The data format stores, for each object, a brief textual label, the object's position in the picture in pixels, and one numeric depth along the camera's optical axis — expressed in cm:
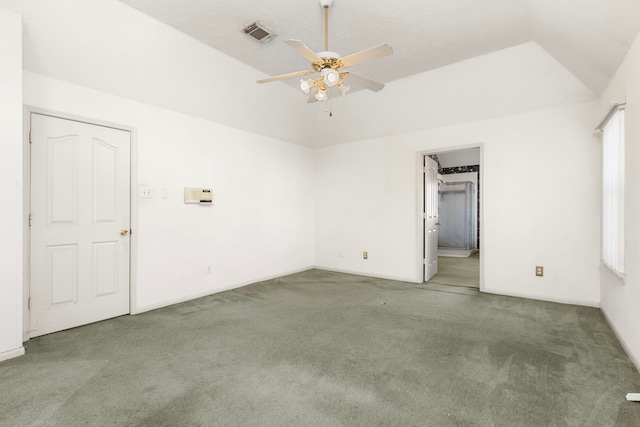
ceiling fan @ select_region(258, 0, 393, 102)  233
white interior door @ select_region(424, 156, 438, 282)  513
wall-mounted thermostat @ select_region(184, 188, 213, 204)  406
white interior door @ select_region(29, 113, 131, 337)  290
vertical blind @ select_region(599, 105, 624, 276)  272
